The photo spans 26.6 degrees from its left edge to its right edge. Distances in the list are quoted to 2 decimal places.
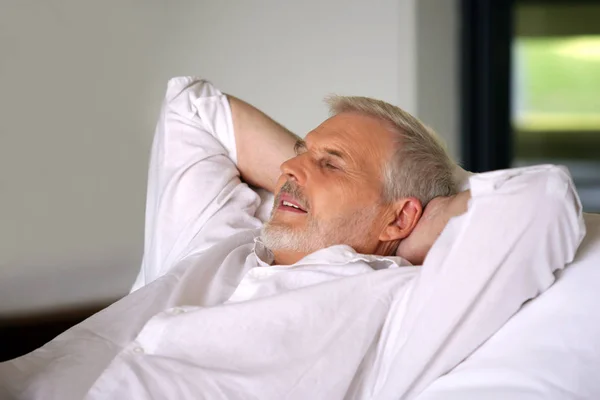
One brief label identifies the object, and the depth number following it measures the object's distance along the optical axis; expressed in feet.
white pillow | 3.97
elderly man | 4.11
